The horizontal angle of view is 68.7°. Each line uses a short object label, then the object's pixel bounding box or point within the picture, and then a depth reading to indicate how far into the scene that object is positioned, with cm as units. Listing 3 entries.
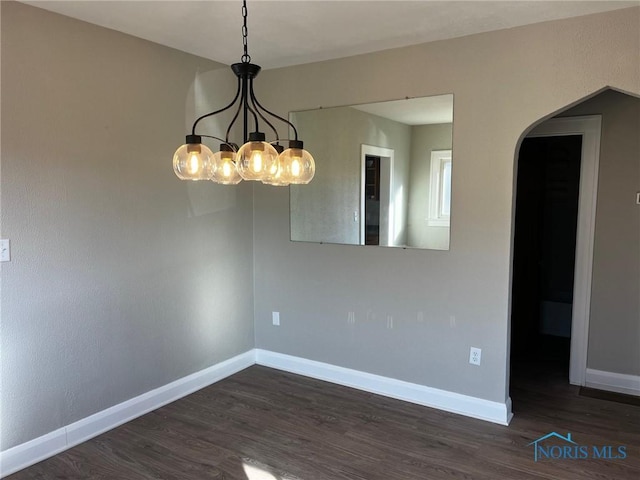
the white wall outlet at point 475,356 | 305
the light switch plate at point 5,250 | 238
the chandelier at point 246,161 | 183
